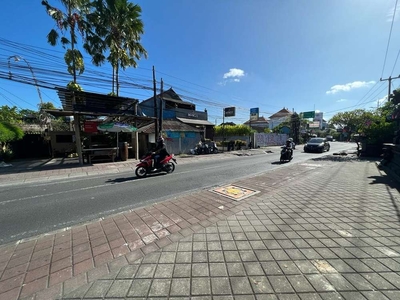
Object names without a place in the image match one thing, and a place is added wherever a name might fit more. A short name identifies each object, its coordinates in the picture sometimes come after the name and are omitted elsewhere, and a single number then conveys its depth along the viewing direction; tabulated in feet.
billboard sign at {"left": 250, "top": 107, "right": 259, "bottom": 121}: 88.30
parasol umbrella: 36.99
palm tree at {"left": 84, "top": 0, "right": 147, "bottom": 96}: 42.83
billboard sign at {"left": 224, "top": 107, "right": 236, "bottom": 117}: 77.77
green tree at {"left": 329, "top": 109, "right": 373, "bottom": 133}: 145.79
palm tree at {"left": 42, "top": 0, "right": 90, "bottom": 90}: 40.75
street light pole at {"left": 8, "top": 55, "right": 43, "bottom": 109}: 28.24
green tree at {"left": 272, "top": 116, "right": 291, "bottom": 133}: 125.03
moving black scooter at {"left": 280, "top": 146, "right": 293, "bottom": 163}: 38.63
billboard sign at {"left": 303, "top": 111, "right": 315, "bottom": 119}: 123.64
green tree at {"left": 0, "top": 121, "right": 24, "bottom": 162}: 36.22
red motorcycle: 24.73
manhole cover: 15.69
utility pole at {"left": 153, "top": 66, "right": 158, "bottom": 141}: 44.93
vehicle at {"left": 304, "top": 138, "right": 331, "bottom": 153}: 57.82
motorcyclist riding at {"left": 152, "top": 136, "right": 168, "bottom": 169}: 25.86
